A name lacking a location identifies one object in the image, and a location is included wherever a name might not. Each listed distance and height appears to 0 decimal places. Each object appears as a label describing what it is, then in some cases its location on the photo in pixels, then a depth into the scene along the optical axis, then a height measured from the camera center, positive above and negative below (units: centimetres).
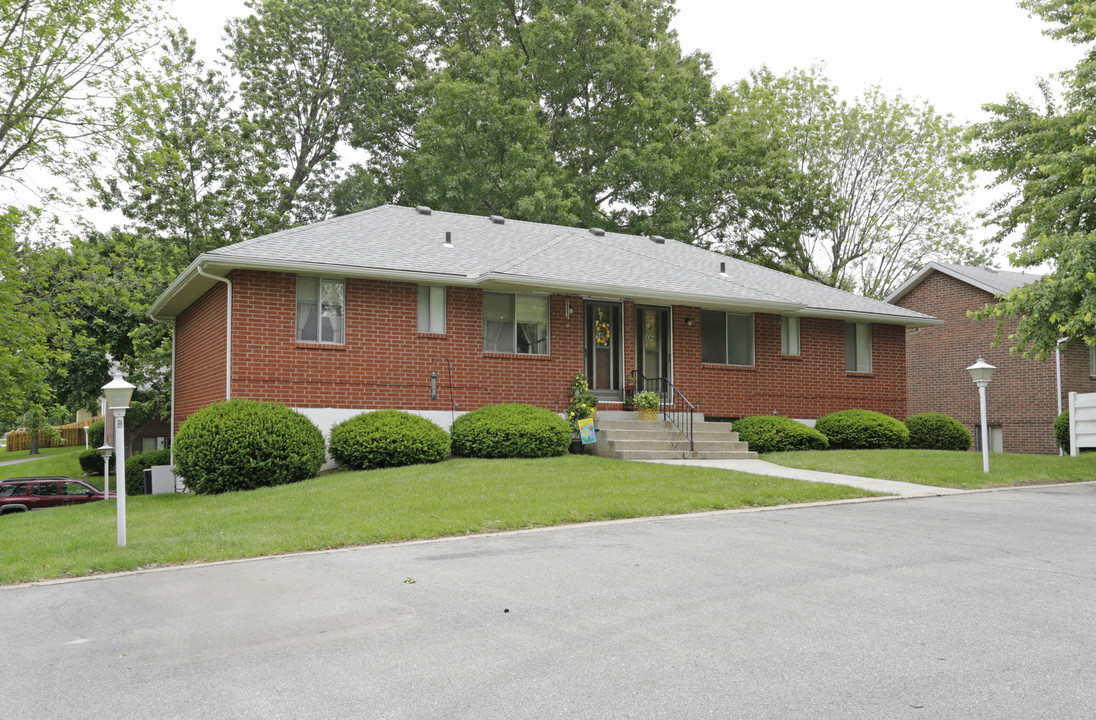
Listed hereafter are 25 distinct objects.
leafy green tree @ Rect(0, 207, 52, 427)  1873 +144
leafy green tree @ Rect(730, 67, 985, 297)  3681 +899
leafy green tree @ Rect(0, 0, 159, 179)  1934 +742
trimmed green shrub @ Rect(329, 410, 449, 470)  1588 -89
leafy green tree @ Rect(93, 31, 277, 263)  2692 +636
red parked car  2241 -249
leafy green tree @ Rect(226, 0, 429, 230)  3356 +1231
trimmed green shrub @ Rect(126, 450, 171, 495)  2123 -173
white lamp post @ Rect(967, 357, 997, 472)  1526 +18
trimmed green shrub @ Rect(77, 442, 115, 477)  3290 -248
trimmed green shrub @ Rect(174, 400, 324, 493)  1449 -90
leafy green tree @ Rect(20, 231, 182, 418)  2011 +236
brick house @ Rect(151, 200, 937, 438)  1680 +146
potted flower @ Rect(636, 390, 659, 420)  1930 -33
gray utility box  1814 -172
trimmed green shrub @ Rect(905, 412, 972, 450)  2177 -117
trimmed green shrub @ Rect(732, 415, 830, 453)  1950 -105
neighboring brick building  2695 +55
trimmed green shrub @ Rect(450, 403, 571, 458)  1681 -81
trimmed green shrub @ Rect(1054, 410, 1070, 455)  2295 -117
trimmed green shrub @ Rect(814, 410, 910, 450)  2069 -106
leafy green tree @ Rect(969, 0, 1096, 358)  1555 +397
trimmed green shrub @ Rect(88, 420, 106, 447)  3238 -140
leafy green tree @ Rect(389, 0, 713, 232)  3073 +1001
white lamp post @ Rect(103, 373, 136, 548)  945 -13
